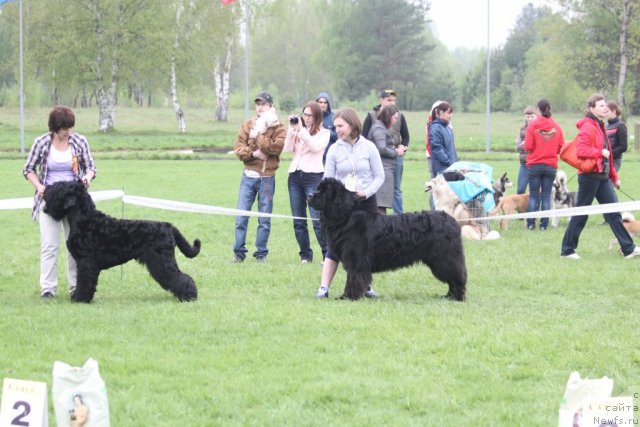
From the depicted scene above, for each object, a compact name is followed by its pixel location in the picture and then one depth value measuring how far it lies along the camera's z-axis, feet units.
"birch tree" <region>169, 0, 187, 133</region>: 155.02
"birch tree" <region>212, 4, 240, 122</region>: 168.04
